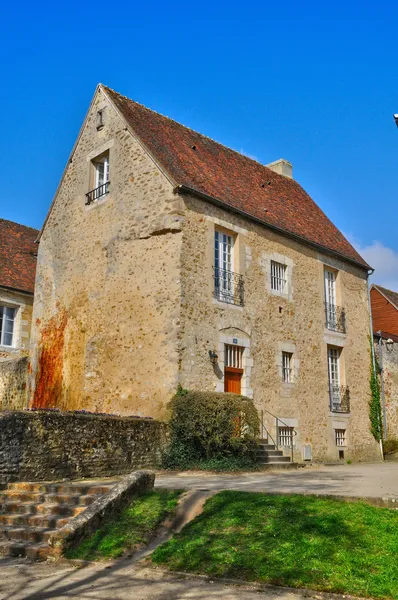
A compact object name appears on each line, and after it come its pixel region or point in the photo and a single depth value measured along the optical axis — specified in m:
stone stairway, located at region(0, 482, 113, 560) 6.63
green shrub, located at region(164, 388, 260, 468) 12.48
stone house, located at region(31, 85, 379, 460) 14.05
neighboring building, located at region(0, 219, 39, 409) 18.08
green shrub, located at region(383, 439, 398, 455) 19.22
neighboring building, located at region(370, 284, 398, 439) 20.26
